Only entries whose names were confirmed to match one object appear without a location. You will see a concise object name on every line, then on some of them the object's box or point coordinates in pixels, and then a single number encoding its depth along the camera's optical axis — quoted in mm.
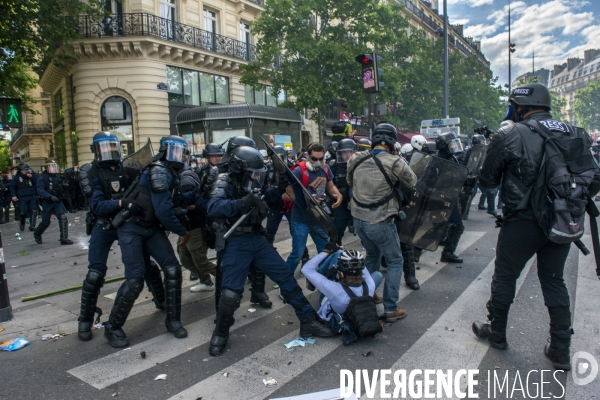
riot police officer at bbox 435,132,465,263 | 6109
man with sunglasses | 5066
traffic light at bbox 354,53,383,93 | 8328
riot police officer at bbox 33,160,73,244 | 9000
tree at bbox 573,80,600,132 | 72812
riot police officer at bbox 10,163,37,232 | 10880
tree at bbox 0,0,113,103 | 11859
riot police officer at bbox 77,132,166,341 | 3930
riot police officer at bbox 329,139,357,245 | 5945
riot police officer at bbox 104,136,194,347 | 3750
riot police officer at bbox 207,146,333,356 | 3516
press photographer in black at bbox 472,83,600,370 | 3078
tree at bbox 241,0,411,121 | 17719
